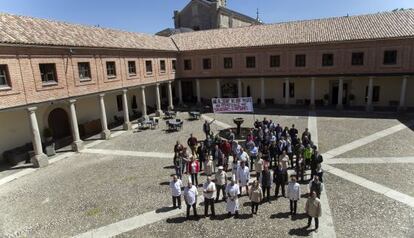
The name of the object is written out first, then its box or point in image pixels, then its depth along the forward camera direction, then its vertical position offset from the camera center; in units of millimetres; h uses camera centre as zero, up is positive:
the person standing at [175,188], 9977 -4403
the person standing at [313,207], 8445 -4486
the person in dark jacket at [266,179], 10295 -4357
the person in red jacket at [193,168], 11938 -4463
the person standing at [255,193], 9414 -4415
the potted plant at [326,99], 29422 -4514
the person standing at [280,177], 10539 -4435
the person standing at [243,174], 10688 -4306
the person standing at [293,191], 9316 -4351
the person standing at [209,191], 9492 -4304
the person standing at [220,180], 10492 -4407
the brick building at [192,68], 16172 -582
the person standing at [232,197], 9336 -4509
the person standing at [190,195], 9547 -4438
